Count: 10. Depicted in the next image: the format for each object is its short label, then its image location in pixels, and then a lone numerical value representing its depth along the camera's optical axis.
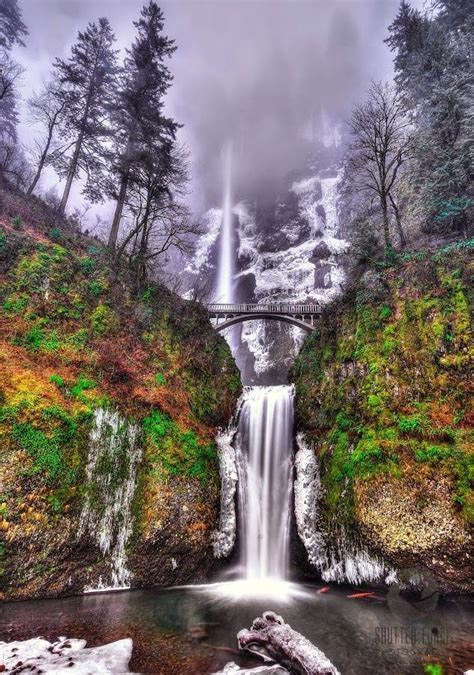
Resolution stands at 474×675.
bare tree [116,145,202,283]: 14.01
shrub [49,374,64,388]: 8.49
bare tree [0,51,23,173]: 27.97
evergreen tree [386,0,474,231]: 13.93
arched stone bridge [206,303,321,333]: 25.80
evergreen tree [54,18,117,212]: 18.67
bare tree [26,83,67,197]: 19.25
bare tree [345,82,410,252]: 14.74
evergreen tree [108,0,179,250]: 16.06
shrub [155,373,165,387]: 10.66
